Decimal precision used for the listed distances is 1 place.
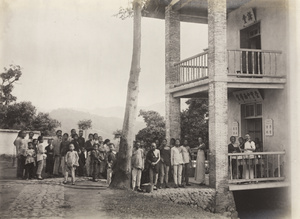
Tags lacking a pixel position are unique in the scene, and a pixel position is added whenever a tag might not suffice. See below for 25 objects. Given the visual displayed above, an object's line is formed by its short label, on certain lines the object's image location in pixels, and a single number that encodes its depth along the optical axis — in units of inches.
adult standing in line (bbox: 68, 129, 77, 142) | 477.7
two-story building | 475.2
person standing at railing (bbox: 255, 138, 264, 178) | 493.7
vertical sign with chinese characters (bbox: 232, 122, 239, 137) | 601.6
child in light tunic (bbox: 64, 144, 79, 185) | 439.5
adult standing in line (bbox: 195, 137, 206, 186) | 494.6
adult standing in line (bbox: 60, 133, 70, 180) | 472.4
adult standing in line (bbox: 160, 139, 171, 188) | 463.8
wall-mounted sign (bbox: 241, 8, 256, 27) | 562.0
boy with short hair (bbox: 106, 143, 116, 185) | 469.5
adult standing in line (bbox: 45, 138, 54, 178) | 479.5
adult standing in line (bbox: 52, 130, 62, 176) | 482.4
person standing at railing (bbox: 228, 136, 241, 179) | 487.5
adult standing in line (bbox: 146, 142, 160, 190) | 445.7
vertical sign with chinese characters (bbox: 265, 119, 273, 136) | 527.2
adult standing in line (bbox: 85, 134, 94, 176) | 489.9
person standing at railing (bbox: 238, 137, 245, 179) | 494.4
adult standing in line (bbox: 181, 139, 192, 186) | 477.4
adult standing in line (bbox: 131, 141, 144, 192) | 442.9
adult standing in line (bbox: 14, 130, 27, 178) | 448.1
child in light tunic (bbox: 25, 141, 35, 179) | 445.7
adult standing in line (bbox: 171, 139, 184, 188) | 467.5
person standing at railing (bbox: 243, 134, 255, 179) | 484.1
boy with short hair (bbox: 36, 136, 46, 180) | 454.0
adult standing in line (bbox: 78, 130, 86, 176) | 490.9
